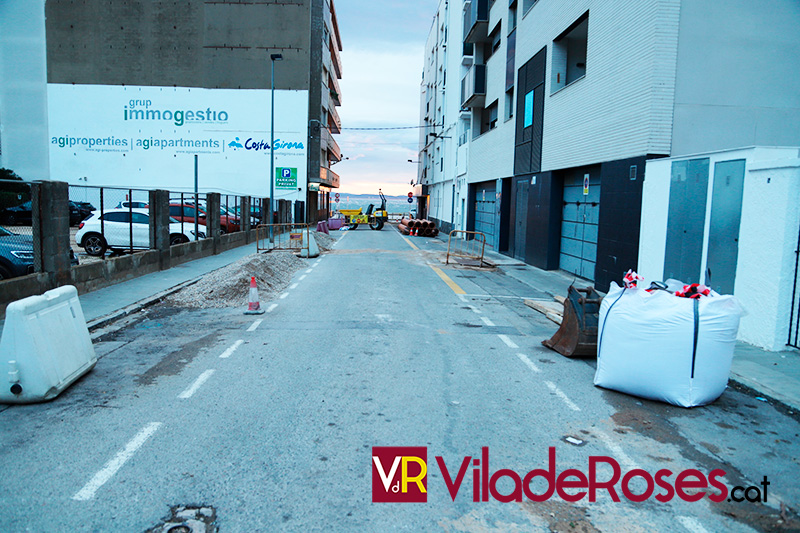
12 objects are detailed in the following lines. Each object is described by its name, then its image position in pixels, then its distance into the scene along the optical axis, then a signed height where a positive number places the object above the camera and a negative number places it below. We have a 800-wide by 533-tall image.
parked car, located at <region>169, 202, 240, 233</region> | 22.70 -0.56
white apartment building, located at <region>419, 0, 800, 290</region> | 11.66 +2.77
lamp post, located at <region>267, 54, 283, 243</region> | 30.70 +3.01
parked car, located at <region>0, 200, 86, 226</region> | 9.41 -0.30
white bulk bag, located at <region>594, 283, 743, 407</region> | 5.63 -1.31
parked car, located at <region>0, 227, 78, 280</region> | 9.57 -1.00
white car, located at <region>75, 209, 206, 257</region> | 17.28 -0.99
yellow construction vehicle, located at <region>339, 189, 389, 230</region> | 47.94 -0.71
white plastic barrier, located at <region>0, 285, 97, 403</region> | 5.29 -1.50
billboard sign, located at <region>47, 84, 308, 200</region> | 46.19 +5.36
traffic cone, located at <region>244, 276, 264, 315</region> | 10.52 -1.89
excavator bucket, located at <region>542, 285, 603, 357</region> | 7.40 -1.42
